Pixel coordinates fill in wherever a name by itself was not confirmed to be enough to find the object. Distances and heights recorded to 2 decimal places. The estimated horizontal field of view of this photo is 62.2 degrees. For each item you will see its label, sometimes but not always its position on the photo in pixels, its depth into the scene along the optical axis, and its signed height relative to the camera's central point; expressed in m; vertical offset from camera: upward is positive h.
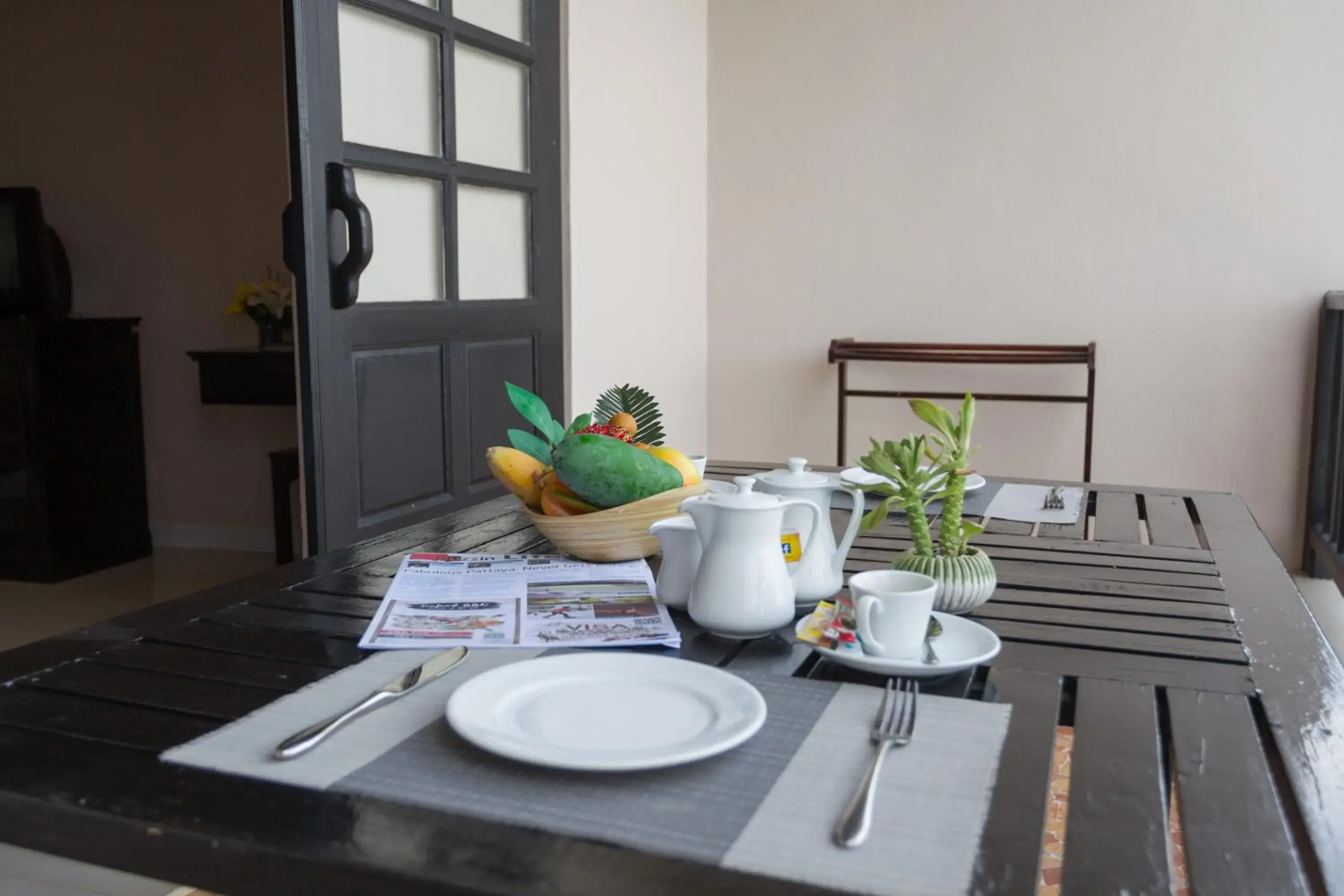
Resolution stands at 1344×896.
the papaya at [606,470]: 1.18 -0.15
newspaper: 0.93 -0.25
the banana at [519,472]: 1.28 -0.16
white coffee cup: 0.84 -0.22
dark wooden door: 2.02 +0.18
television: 3.62 +0.23
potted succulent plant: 1.01 -0.17
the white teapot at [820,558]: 1.02 -0.21
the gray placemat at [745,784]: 0.56 -0.26
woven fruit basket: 1.19 -0.21
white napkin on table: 1.49 -0.25
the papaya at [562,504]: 1.23 -0.19
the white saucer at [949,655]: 0.82 -0.25
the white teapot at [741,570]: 0.92 -0.20
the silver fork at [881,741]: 0.58 -0.25
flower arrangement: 3.54 +0.07
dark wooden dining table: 0.56 -0.26
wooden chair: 3.26 -0.08
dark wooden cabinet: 3.52 -0.38
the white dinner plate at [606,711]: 0.66 -0.25
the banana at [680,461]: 1.29 -0.15
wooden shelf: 3.42 -0.14
